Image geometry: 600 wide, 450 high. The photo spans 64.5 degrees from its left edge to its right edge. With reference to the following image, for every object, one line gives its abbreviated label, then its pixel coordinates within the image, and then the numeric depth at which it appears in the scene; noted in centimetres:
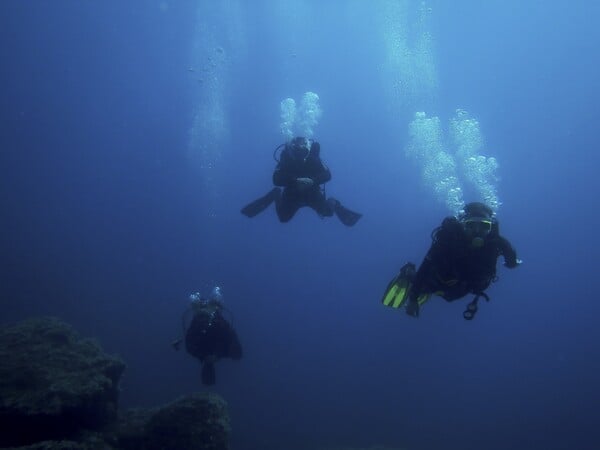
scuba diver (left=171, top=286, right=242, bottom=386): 863
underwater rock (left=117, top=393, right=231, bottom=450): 785
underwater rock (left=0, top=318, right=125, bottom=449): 804
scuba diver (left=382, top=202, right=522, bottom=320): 563
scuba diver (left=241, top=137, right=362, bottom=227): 837
